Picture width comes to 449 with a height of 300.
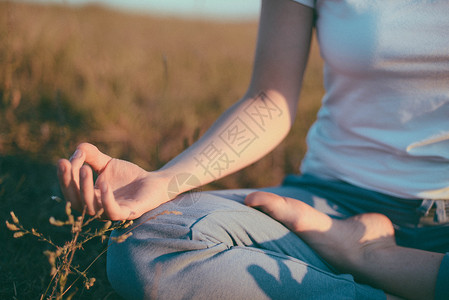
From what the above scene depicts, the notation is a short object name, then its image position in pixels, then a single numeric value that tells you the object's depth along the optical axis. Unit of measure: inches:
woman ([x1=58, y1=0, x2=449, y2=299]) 37.1
